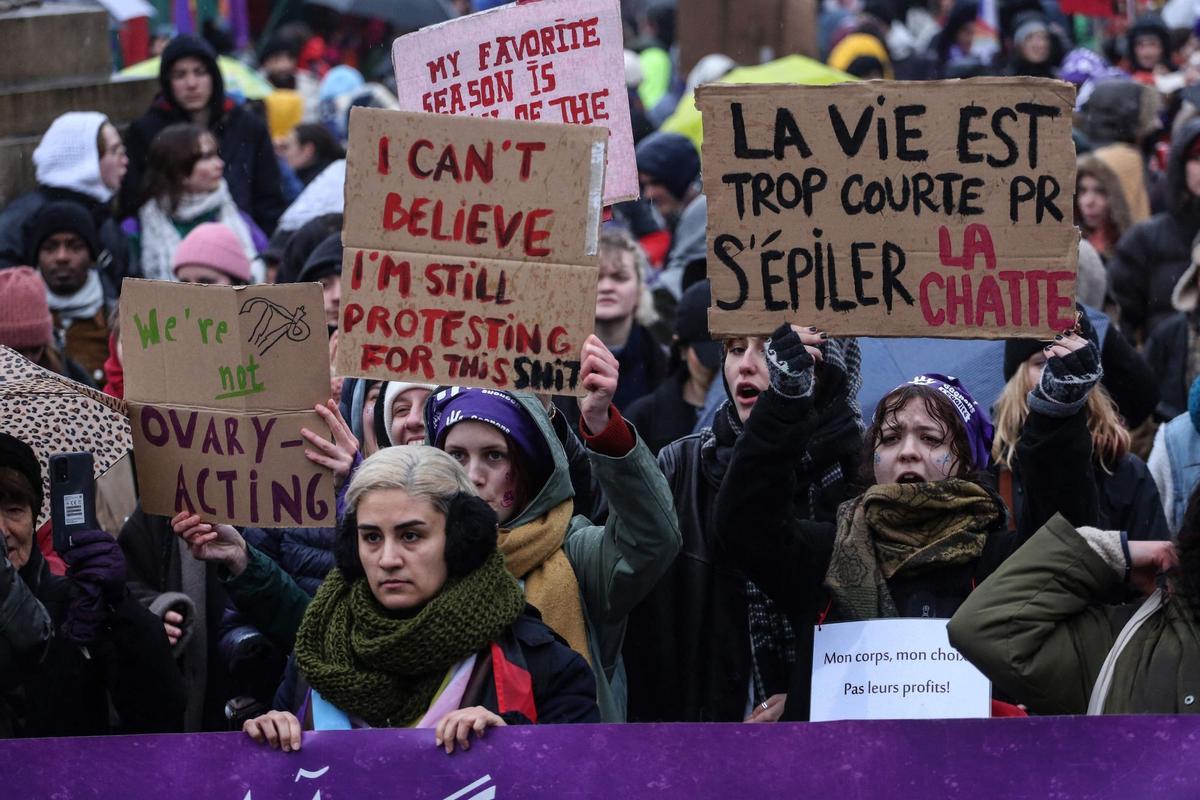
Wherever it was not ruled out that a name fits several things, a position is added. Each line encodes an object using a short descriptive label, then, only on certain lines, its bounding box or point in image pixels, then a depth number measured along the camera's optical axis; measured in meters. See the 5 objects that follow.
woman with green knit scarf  7.96
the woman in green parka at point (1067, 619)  7.57
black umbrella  35.19
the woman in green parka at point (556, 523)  8.76
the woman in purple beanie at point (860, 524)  8.74
